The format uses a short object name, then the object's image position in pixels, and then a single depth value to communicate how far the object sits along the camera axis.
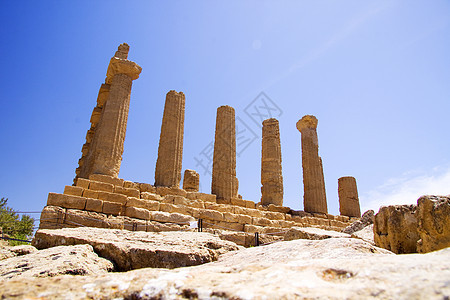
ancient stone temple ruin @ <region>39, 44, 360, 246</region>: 10.10
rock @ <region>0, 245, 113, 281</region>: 3.04
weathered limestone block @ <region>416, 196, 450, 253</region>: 3.72
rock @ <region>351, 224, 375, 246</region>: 5.71
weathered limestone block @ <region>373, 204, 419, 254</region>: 4.24
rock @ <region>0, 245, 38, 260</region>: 4.74
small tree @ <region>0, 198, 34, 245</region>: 19.44
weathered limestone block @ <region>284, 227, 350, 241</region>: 5.11
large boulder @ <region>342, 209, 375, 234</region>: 8.29
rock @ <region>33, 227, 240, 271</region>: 3.64
